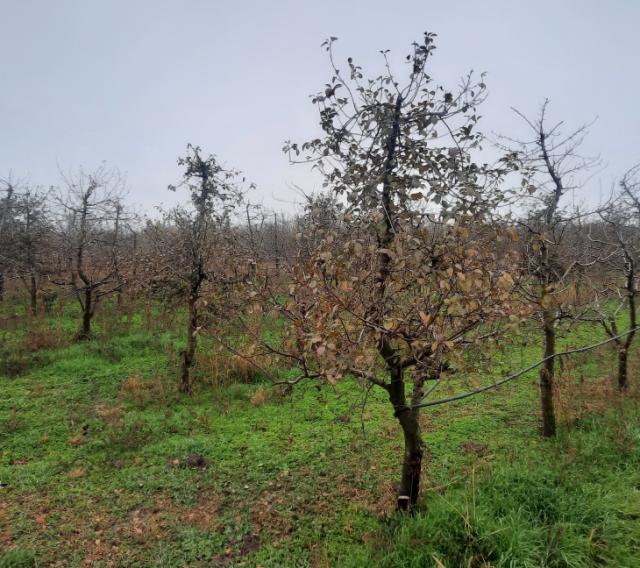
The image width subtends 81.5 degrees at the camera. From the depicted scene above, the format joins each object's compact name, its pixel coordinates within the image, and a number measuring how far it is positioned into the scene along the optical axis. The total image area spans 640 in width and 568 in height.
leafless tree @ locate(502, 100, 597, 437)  3.76
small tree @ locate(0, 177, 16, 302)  11.32
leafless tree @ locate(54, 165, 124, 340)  8.98
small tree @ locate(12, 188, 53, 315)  11.02
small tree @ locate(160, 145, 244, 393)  6.42
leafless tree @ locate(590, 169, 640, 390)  5.07
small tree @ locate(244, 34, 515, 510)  2.24
